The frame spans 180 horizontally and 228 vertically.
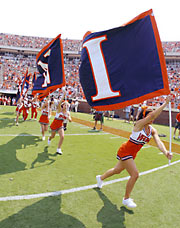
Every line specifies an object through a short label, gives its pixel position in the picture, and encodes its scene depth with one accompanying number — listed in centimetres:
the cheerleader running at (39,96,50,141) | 786
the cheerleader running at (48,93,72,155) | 625
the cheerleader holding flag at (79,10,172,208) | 331
